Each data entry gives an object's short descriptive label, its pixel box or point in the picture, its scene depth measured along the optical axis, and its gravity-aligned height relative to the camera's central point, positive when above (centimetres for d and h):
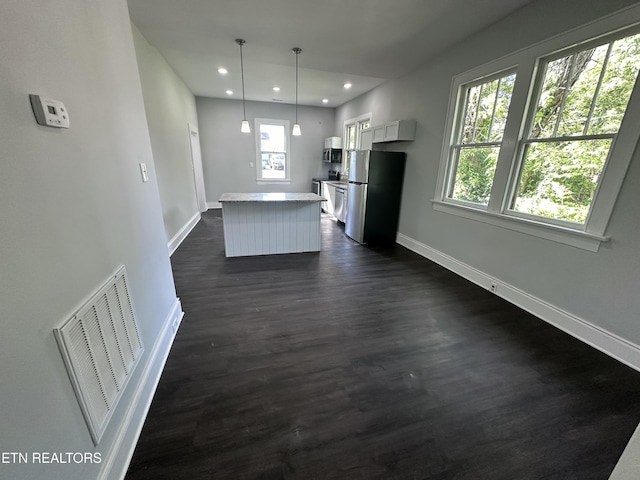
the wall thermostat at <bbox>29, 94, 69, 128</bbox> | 82 +14
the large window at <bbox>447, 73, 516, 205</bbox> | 280 +31
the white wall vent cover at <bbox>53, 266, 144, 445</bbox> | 91 -77
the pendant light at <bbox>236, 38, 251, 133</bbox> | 311 +126
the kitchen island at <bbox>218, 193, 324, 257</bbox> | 351 -89
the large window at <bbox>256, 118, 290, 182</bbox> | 703 +30
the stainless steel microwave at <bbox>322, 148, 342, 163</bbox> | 705 +17
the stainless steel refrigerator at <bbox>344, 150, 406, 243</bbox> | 418 -52
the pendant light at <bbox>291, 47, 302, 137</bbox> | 325 +137
